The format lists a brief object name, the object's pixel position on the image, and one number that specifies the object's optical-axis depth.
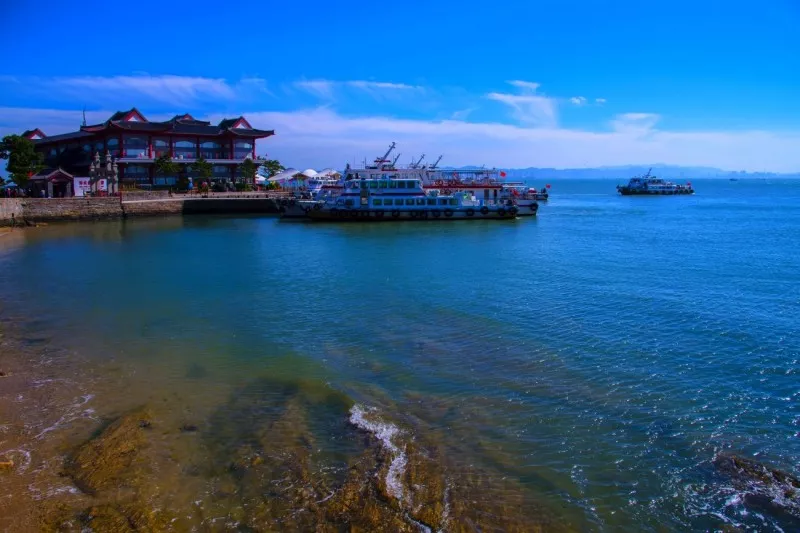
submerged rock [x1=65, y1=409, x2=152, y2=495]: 9.78
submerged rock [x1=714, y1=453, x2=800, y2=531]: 9.08
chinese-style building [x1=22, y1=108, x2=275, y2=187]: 76.06
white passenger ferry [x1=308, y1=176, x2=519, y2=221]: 62.44
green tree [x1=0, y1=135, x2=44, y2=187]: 65.69
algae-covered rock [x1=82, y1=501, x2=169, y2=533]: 8.46
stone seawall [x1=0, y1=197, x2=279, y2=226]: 56.44
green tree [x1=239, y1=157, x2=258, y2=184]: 81.75
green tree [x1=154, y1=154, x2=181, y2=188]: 73.81
